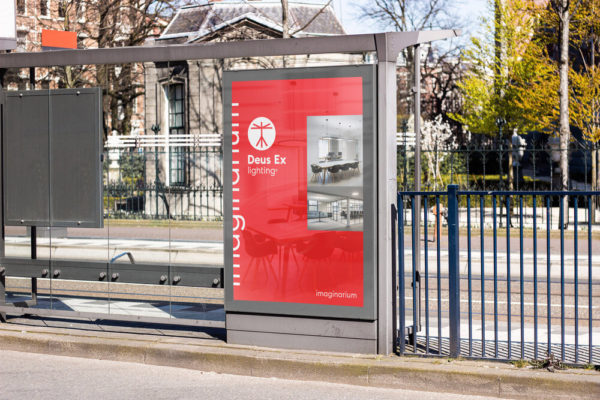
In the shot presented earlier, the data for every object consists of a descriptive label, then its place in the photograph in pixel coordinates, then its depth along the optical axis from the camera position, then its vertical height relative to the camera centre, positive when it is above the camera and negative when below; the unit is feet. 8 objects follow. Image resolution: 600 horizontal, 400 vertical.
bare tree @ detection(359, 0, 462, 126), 144.05 +24.74
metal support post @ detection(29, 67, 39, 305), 26.16 -2.14
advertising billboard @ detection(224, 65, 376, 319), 21.83 -0.35
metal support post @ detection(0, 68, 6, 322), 26.23 -1.55
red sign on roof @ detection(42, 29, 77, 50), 26.25 +4.45
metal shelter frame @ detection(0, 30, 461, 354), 21.53 +2.00
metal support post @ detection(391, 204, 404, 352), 21.99 -2.75
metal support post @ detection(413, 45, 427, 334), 22.76 +0.76
